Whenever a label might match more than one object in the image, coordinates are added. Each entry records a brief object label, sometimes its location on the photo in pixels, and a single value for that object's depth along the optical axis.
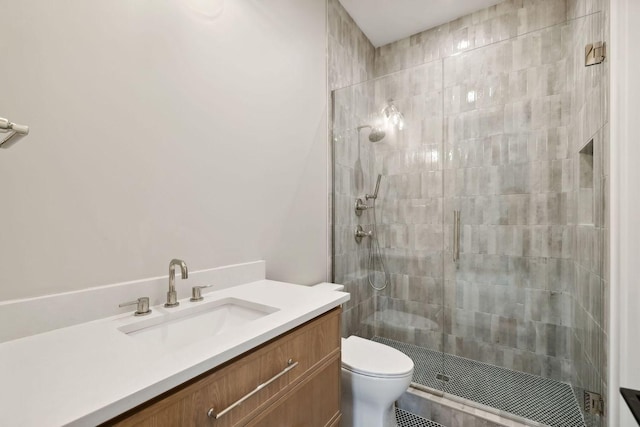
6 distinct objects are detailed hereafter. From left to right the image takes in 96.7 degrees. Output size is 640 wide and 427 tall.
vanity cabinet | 0.62
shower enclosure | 1.88
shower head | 2.52
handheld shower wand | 2.51
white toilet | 1.43
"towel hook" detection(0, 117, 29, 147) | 0.57
